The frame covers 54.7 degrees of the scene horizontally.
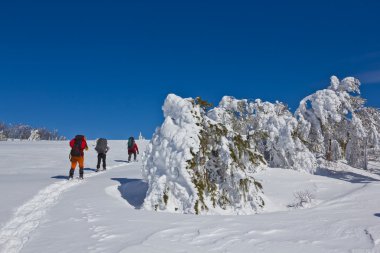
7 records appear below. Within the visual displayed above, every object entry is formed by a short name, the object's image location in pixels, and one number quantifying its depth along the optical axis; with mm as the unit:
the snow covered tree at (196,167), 7715
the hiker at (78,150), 13383
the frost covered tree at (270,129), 17312
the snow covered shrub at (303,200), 8555
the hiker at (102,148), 17203
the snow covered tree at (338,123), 18531
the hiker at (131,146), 22767
